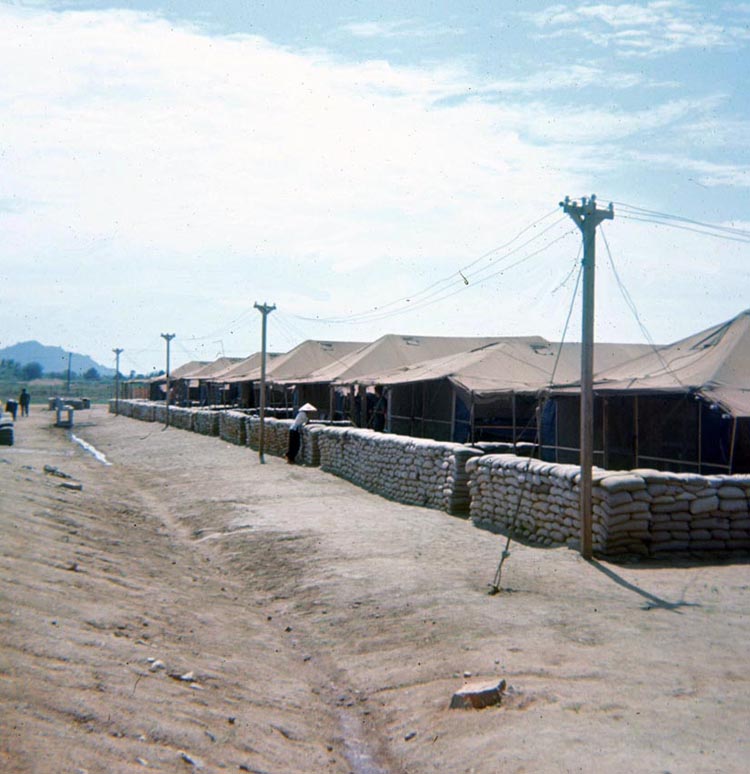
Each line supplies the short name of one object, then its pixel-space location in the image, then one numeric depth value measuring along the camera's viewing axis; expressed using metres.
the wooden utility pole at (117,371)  59.75
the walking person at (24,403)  55.16
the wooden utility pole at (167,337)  46.12
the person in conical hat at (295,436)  22.52
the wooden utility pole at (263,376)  24.56
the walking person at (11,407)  49.77
